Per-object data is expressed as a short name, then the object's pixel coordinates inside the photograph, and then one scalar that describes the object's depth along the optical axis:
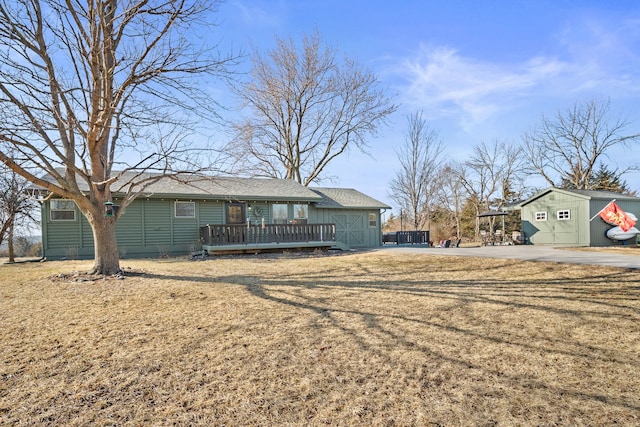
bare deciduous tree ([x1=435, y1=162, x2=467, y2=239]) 32.72
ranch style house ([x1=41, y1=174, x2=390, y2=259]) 13.91
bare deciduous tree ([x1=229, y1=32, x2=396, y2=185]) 24.55
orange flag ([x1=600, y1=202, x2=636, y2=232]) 15.81
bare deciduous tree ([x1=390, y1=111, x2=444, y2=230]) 28.86
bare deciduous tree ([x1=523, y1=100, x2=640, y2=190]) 28.67
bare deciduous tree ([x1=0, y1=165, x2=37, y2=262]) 15.03
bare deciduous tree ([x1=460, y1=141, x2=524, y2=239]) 31.47
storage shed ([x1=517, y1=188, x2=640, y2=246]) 17.17
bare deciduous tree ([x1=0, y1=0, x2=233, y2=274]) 7.28
